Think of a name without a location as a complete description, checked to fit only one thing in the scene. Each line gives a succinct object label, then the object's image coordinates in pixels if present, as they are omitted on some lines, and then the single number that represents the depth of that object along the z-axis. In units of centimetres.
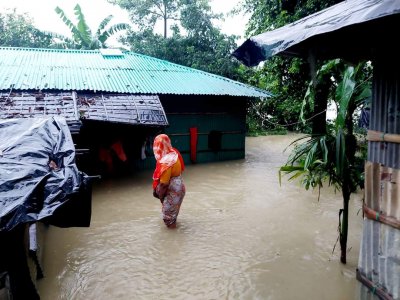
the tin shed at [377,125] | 288
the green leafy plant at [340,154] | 389
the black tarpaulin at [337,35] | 227
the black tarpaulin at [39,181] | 255
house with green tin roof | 905
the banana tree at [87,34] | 1733
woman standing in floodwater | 593
